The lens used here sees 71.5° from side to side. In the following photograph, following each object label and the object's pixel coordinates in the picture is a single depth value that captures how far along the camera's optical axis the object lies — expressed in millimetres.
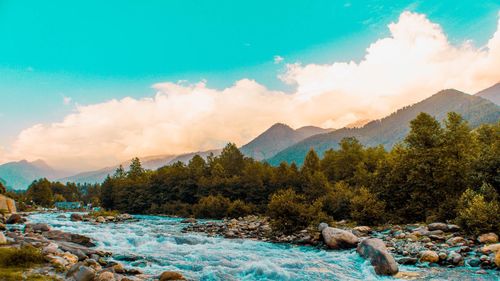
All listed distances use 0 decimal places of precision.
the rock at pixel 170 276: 16938
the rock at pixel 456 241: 22958
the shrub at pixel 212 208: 66062
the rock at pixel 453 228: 26688
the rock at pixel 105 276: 15136
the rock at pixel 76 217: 59000
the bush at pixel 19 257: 16375
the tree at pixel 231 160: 90500
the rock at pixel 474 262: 18484
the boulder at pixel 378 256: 18234
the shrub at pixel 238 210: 64062
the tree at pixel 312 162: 77250
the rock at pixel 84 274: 14984
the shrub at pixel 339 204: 42594
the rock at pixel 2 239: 20759
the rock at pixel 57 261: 17328
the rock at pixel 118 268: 18125
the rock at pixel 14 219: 42347
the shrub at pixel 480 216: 23828
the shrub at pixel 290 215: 33125
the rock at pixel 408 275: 17148
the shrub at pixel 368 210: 36562
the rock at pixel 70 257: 19270
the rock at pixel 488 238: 22147
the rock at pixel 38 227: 33438
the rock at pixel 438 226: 27422
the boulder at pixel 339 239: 25328
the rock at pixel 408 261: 19984
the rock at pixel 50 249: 19997
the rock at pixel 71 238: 28141
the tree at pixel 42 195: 129875
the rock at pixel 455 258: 19047
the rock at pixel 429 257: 19797
